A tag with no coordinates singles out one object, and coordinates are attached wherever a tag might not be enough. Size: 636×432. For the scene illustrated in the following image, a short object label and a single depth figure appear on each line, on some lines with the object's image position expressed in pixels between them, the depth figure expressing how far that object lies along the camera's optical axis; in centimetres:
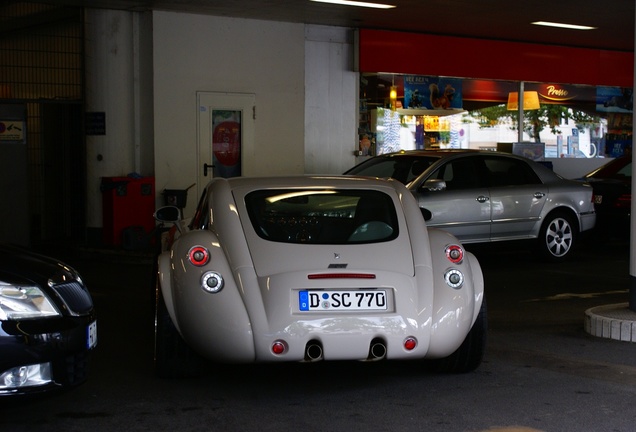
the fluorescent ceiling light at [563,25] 1569
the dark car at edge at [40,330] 471
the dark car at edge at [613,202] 1385
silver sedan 1199
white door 1479
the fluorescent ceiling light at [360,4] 1342
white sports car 559
